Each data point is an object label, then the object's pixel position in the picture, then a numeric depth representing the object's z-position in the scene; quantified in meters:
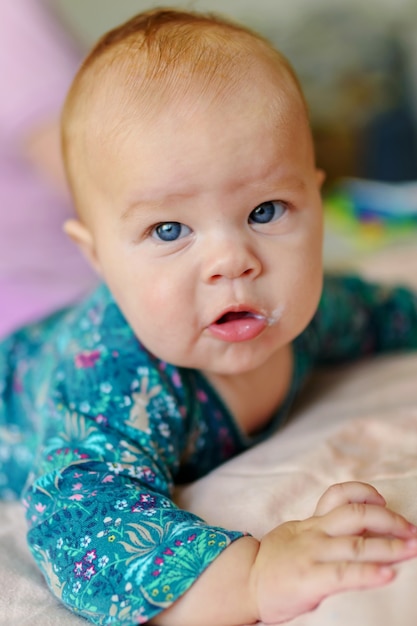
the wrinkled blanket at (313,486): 0.58
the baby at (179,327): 0.63
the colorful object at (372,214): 1.71
